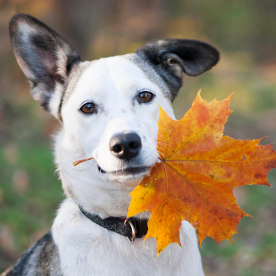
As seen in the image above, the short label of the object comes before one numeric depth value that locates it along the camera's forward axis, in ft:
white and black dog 8.31
